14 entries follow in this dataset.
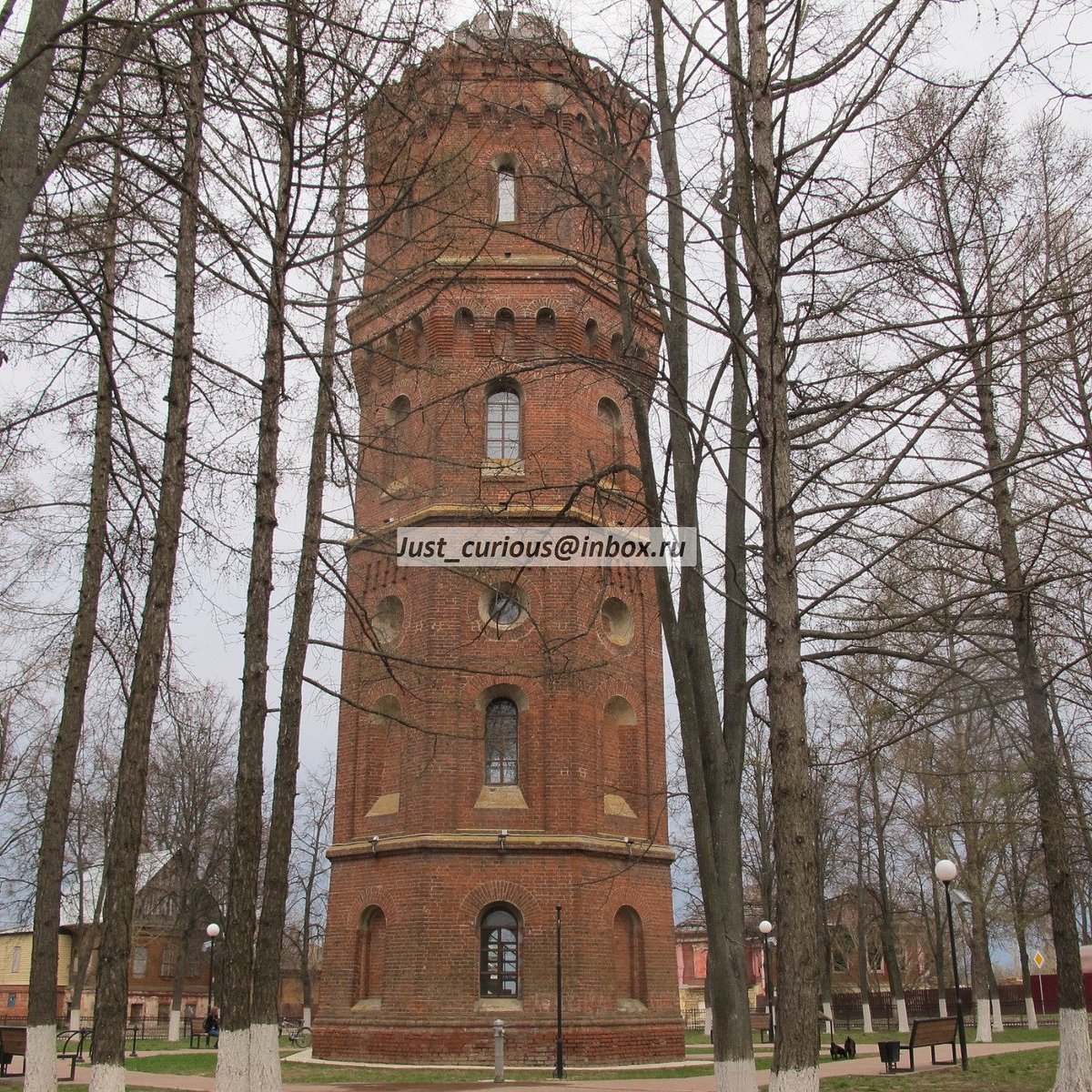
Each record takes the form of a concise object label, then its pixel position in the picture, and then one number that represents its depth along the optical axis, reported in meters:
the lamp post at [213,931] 26.27
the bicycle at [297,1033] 29.89
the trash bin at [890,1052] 16.25
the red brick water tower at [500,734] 16.95
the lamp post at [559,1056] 15.63
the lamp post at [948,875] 17.51
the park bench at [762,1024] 26.80
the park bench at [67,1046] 26.23
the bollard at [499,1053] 14.64
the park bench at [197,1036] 28.77
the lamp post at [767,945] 26.02
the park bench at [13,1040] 18.50
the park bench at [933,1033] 16.17
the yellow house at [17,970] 50.72
